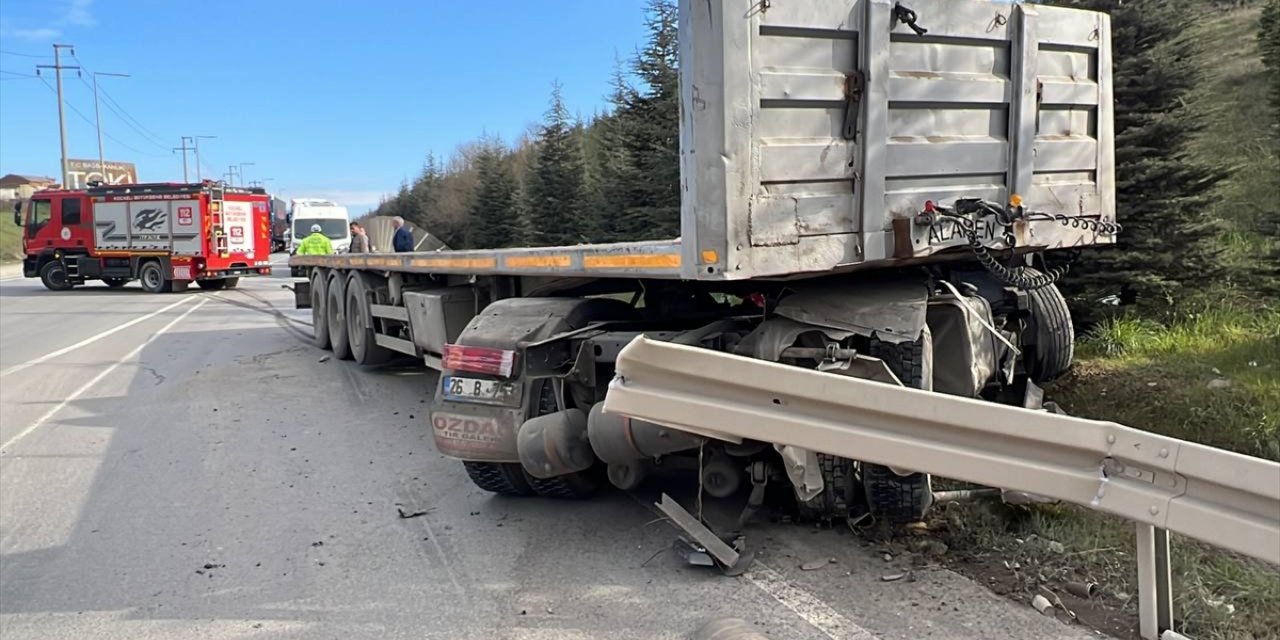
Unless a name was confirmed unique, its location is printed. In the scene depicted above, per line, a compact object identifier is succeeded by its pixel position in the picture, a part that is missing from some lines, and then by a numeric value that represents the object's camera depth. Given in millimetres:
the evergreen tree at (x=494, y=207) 32875
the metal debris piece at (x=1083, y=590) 3773
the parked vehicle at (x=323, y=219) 32469
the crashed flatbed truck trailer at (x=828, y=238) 3777
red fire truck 27391
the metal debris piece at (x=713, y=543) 4160
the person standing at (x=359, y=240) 15852
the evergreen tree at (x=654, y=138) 16938
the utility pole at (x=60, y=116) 47906
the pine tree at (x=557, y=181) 26469
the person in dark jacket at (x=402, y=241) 14547
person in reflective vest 17309
